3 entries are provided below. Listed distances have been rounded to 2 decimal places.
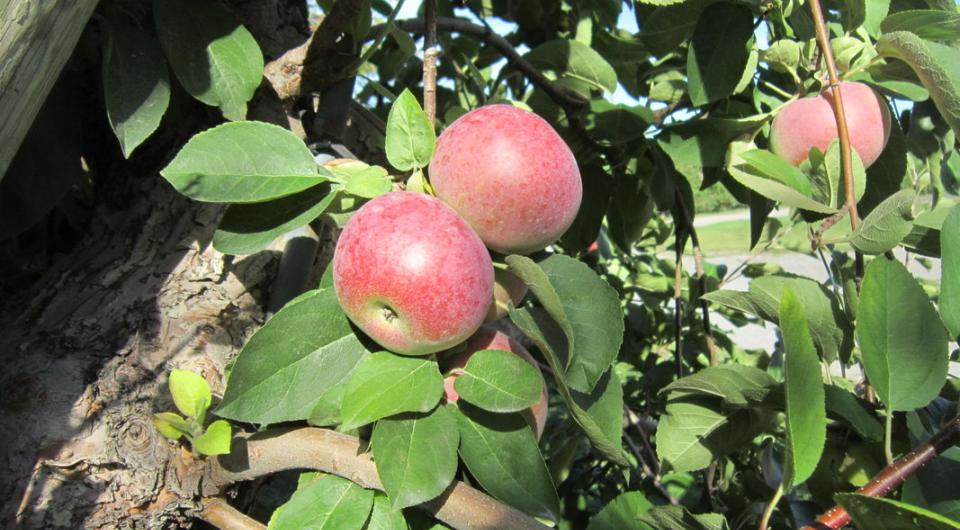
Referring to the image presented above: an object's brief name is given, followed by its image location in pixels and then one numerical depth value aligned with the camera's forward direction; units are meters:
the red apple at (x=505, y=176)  0.59
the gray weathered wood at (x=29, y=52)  0.47
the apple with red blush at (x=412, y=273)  0.55
